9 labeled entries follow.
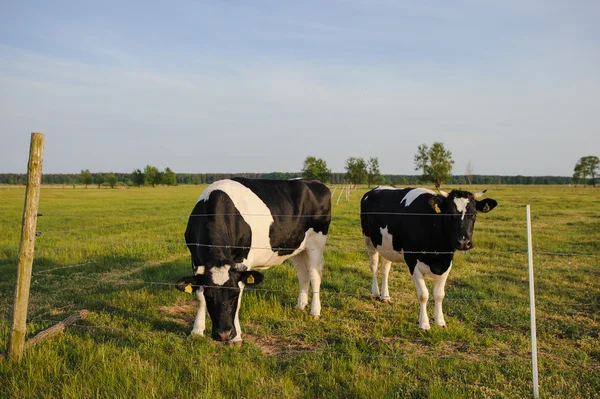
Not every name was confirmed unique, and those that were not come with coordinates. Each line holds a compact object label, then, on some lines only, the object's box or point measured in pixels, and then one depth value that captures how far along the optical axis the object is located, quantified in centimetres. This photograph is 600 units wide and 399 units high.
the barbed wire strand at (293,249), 576
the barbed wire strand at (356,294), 762
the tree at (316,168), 7188
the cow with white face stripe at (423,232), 638
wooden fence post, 482
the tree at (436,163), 7500
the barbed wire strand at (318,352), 521
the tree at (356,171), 7381
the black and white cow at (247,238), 543
